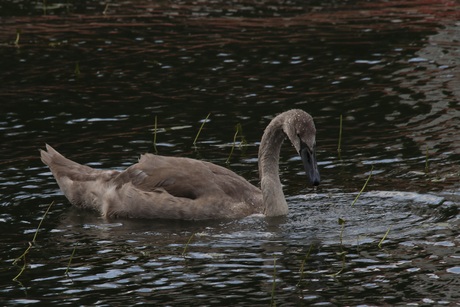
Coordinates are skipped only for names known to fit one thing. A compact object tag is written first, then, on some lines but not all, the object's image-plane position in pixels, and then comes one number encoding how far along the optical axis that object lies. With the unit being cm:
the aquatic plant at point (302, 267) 1178
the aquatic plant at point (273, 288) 1103
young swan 1451
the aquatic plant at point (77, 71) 2245
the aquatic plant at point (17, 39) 2479
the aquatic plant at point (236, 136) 1697
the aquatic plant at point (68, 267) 1218
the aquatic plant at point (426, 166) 1606
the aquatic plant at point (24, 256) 1216
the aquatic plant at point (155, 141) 1751
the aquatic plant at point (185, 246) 1280
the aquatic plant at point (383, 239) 1290
